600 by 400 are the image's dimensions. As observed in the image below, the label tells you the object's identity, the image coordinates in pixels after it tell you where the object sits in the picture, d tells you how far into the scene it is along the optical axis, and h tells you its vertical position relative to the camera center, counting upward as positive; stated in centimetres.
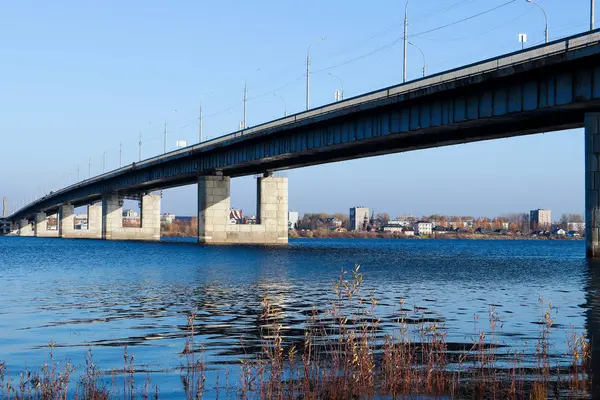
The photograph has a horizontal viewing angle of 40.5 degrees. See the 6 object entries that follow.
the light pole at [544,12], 6066 +1671
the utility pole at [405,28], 7275 +1818
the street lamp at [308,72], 9176 +1803
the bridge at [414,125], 4897 +849
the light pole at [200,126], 12661 +1631
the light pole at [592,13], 5181 +1397
